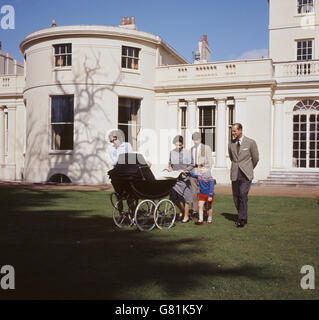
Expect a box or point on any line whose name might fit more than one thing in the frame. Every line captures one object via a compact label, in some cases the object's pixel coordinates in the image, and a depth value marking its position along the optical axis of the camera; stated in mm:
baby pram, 7656
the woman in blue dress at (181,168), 8930
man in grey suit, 8344
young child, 8695
